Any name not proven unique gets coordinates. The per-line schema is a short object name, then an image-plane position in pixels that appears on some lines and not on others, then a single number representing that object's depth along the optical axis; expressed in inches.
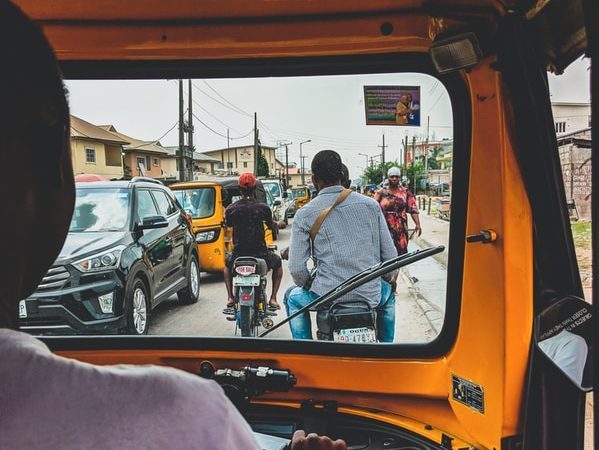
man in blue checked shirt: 117.9
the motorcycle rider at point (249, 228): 220.2
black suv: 133.3
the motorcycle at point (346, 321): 110.3
